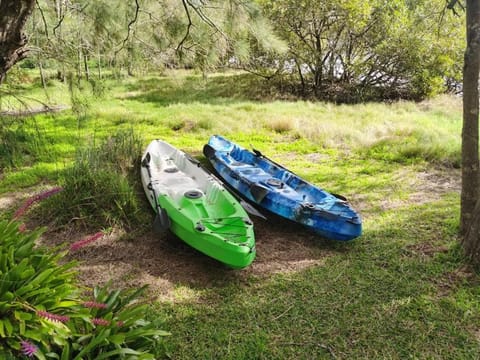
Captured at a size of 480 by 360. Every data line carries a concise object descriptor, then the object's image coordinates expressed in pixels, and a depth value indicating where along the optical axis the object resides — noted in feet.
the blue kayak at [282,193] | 11.67
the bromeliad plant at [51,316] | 5.46
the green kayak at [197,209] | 10.16
